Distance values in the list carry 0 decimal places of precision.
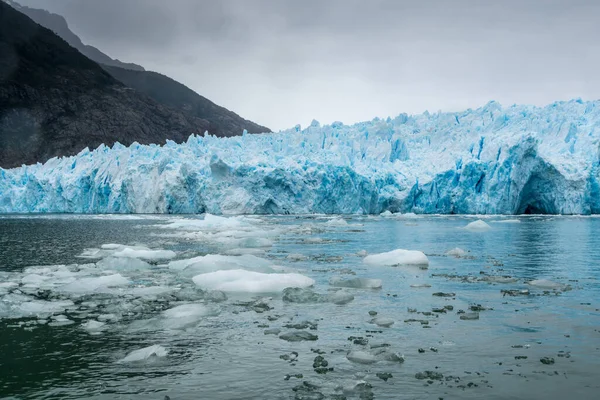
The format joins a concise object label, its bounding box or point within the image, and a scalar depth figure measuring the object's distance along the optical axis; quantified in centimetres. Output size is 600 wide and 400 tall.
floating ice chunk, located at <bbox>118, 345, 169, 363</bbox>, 545
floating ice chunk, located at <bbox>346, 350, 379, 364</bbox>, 537
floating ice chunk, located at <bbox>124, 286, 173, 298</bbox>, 870
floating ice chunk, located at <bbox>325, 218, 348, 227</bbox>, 2855
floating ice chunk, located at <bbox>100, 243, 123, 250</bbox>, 1614
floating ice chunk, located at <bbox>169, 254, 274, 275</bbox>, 1076
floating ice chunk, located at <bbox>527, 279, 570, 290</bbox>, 940
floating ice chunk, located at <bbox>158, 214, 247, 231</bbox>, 2438
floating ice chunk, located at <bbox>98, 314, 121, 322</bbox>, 710
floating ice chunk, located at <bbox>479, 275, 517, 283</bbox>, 1016
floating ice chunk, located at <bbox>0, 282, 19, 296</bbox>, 875
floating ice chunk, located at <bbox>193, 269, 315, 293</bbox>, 933
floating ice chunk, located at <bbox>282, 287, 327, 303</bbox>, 844
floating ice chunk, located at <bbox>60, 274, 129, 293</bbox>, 914
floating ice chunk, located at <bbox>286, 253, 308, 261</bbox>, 1373
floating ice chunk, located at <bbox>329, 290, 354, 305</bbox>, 835
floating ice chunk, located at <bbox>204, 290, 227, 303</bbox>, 846
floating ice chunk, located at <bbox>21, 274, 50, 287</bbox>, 953
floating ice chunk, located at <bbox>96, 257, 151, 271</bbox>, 1161
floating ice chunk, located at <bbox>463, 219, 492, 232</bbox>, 2394
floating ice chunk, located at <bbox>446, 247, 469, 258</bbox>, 1469
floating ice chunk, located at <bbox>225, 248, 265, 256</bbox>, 1512
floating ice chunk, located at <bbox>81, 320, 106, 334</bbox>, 655
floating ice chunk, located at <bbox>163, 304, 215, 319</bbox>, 727
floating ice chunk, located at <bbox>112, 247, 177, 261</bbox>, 1360
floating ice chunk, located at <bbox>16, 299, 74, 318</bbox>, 739
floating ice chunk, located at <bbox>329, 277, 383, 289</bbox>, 960
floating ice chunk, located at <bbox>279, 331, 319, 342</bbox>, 620
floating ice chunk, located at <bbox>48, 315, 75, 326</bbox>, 685
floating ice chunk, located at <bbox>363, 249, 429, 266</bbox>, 1266
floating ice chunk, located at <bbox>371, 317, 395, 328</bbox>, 679
